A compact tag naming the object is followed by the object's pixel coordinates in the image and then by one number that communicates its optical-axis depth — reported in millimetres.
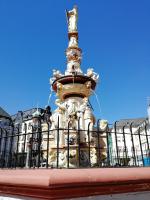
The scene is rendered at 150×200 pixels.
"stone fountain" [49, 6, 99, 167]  8281
